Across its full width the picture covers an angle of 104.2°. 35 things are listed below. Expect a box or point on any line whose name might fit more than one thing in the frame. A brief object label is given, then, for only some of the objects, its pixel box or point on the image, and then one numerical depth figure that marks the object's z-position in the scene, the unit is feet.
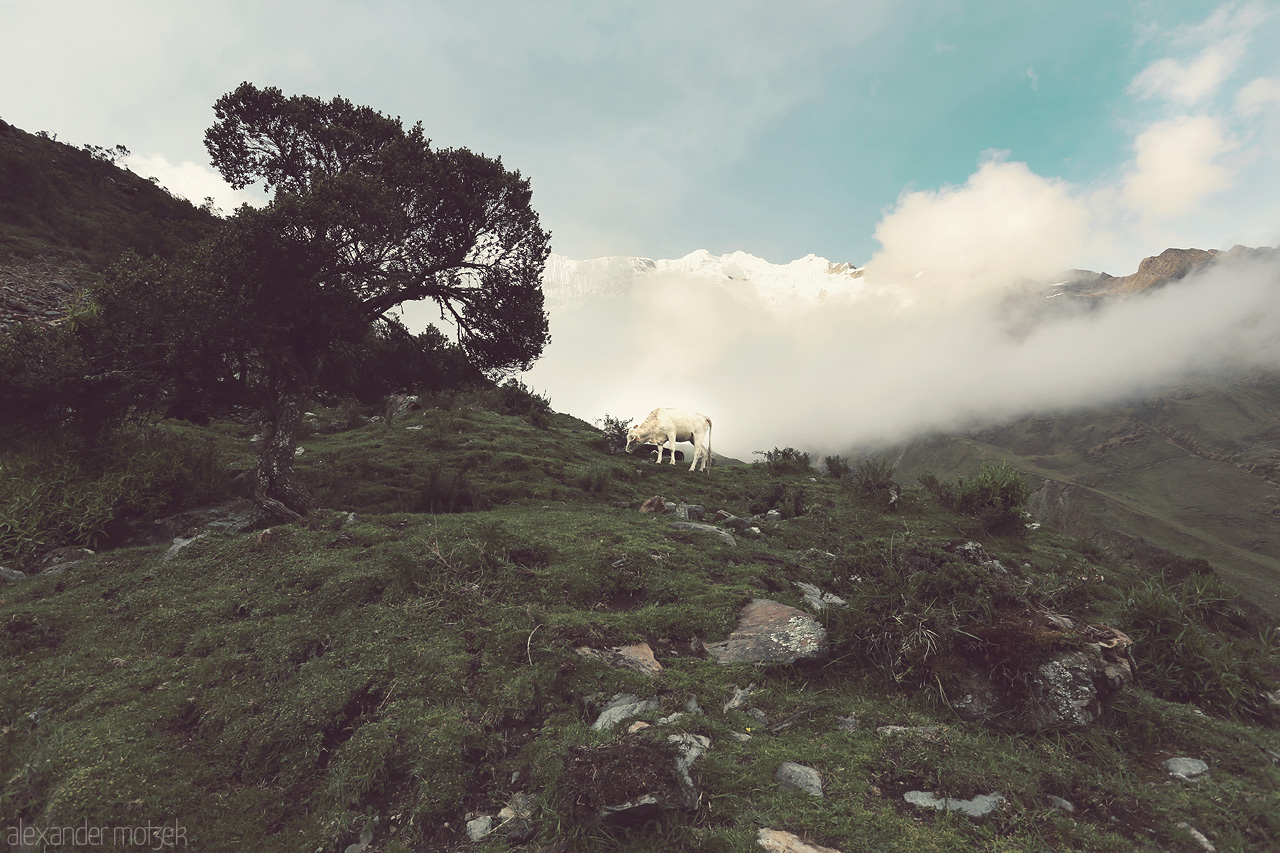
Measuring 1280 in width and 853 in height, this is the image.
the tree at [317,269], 32.60
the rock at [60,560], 25.61
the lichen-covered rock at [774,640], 18.54
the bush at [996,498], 45.50
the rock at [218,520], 31.71
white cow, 67.21
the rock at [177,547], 25.63
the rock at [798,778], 12.54
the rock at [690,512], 39.93
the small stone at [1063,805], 11.73
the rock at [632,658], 17.76
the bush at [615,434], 73.46
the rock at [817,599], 21.95
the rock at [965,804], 11.52
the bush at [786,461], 72.23
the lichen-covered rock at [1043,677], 14.87
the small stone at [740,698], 16.28
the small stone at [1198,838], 10.45
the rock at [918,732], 13.95
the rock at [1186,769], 13.03
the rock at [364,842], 12.01
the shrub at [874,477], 55.47
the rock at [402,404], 75.36
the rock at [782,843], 10.59
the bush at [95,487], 28.04
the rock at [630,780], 11.37
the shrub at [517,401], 88.74
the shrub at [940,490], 51.88
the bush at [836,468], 69.51
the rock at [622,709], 15.06
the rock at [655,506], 40.78
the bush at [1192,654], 17.02
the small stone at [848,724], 15.13
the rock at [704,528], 32.10
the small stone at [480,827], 12.00
